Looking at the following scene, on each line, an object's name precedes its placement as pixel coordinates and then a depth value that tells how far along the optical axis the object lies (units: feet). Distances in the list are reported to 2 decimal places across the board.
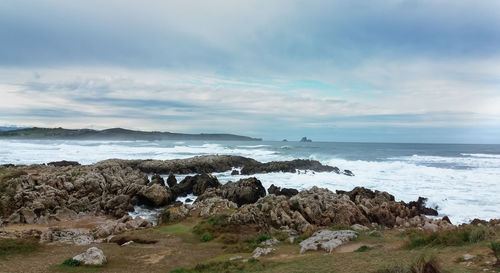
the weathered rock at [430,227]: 53.18
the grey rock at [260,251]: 39.58
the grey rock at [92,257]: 37.76
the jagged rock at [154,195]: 81.25
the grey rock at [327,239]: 39.47
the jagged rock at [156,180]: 95.45
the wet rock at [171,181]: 104.60
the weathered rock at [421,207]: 74.60
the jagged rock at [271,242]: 45.06
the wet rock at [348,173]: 133.08
